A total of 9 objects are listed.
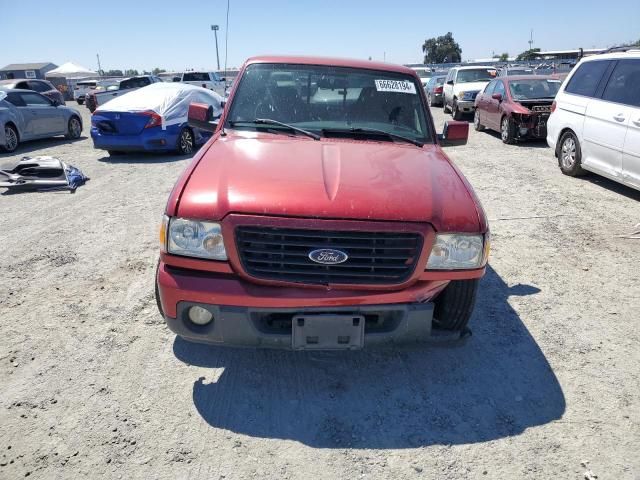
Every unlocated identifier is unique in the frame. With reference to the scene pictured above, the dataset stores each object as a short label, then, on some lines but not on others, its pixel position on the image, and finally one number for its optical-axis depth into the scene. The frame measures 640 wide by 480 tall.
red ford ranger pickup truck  2.61
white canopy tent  45.77
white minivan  6.75
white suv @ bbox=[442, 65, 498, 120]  16.91
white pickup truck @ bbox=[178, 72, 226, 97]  22.88
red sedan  11.56
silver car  11.42
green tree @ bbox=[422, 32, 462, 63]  88.94
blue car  10.17
